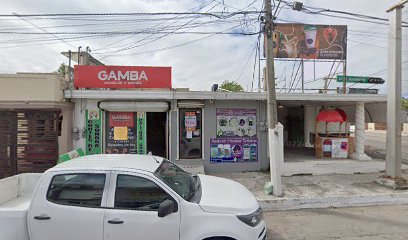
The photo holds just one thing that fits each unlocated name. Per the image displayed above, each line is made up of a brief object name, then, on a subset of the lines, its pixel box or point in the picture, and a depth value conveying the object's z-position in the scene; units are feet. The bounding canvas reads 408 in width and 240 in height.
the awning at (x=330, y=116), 37.93
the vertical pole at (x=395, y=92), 28.89
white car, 12.14
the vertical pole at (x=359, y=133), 38.19
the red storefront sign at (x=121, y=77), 33.04
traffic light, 40.93
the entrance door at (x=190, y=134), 35.06
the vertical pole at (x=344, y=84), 39.63
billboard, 43.55
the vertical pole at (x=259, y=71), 39.86
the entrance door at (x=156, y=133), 39.93
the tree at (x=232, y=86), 139.33
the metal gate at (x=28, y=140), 32.24
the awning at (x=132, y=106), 33.71
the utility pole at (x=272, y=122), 26.07
